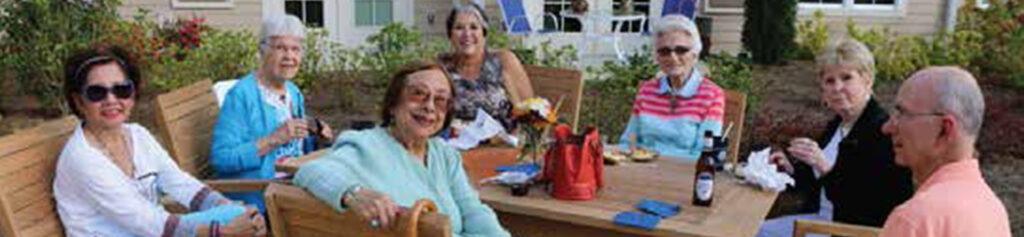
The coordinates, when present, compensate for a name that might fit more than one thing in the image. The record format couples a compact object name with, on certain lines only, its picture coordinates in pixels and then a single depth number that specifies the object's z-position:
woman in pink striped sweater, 3.24
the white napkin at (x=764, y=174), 2.58
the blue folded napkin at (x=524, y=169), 2.72
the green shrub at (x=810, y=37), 9.77
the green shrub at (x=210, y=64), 6.14
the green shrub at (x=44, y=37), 5.95
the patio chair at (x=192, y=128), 3.03
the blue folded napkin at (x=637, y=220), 2.22
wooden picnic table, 2.25
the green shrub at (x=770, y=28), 9.20
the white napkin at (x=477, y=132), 3.16
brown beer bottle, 2.39
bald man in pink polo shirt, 1.56
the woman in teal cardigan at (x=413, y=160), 2.01
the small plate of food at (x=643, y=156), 3.00
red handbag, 2.44
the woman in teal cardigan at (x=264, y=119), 3.07
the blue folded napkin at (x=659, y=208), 2.32
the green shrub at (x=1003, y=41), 7.41
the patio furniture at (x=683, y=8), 9.35
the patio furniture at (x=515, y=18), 9.12
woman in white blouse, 2.27
